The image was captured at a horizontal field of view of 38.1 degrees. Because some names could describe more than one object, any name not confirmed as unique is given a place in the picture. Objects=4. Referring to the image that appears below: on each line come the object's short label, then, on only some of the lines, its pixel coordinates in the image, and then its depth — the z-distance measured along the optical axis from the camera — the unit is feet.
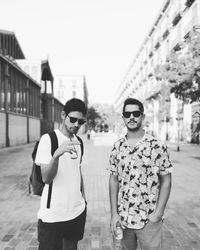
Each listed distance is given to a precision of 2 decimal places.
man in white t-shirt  7.28
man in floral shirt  7.25
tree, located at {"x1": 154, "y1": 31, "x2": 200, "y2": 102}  45.52
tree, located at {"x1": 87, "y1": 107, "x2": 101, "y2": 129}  293.16
